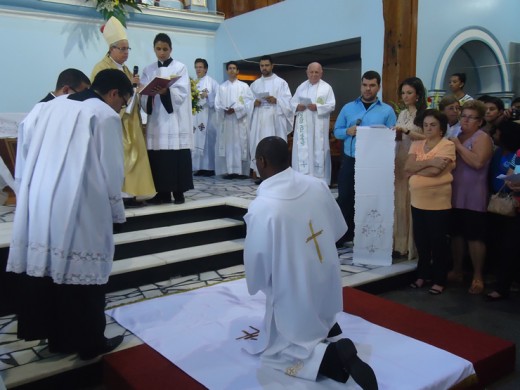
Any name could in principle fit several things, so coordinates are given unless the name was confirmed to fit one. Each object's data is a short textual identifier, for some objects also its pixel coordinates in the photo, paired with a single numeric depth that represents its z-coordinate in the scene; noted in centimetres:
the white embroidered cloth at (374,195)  464
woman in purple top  418
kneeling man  258
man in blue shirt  484
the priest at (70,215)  275
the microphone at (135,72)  515
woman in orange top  419
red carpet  271
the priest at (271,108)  769
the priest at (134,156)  532
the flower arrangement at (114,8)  836
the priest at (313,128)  703
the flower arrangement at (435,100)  677
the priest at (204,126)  870
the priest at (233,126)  827
